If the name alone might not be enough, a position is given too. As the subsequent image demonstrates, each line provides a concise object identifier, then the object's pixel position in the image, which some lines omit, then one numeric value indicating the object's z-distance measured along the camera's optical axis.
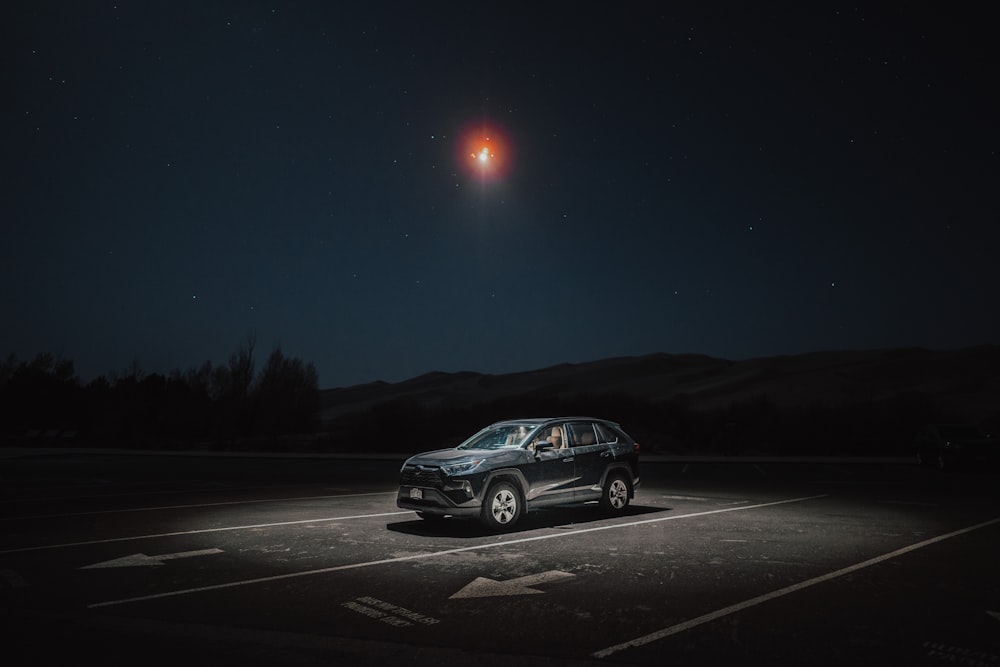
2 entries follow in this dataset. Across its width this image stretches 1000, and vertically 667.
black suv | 9.92
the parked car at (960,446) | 22.05
